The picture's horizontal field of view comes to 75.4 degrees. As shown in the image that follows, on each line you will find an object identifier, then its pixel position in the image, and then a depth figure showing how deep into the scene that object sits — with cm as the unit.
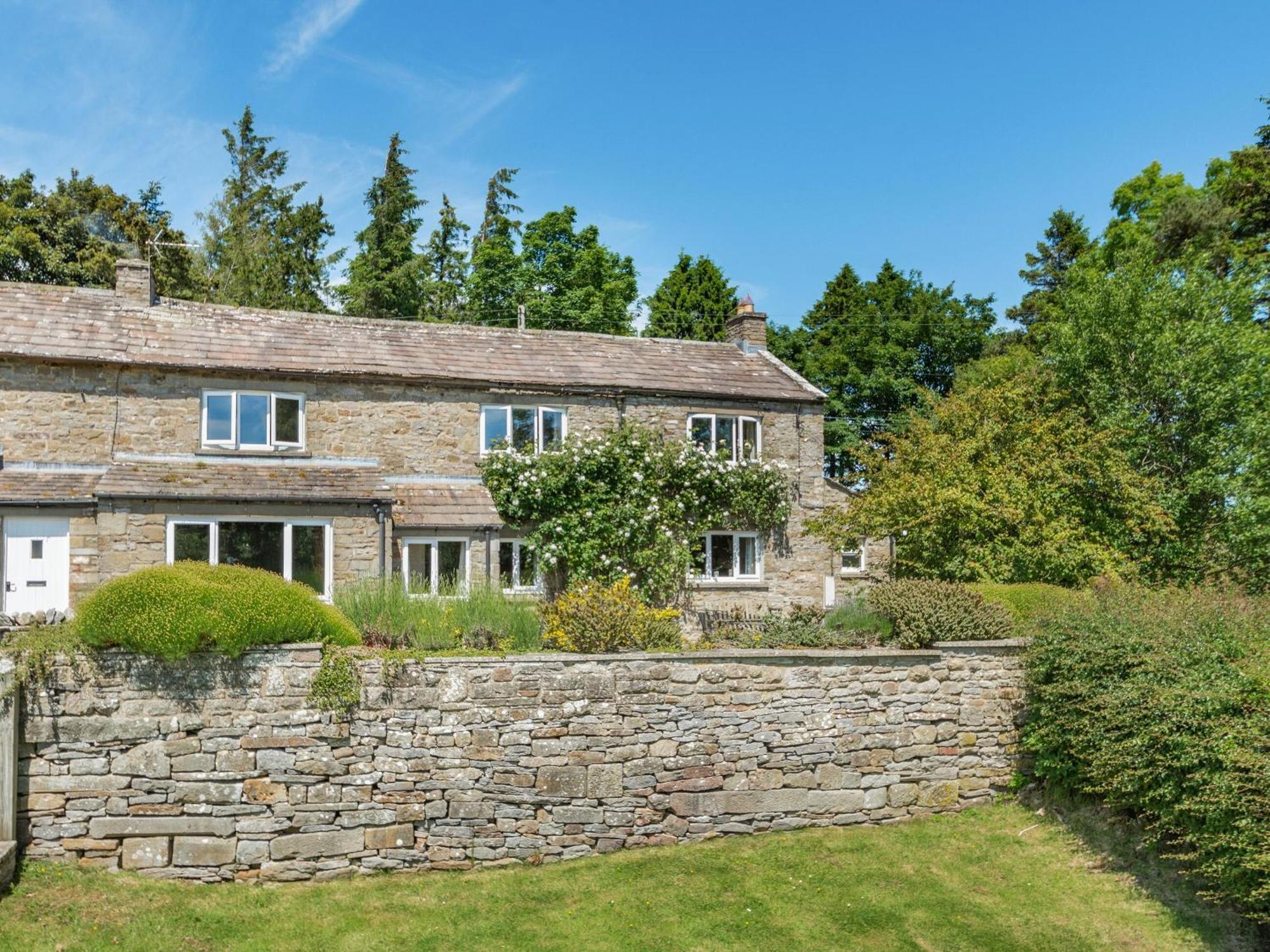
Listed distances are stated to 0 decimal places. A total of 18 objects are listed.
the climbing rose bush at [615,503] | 1736
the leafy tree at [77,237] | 2852
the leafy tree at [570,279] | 3316
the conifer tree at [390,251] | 3428
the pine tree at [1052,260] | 3562
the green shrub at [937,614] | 1151
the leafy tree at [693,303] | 3597
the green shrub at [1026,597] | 1210
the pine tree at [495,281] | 3369
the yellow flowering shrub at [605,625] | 1066
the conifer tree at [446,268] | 3725
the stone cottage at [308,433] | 1496
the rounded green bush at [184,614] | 890
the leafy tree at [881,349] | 3584
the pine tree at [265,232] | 3478
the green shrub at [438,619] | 1044
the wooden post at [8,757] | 860
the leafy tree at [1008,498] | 1555
